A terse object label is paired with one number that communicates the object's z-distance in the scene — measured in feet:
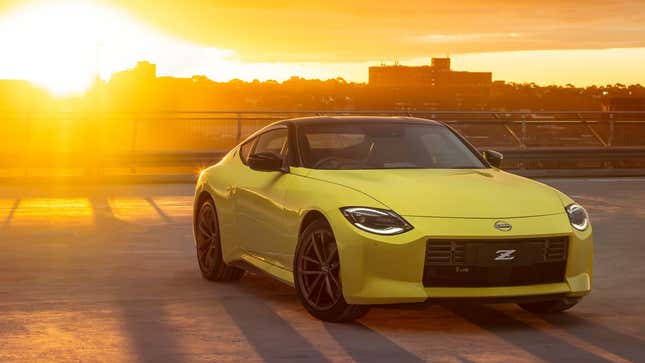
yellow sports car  25.85
